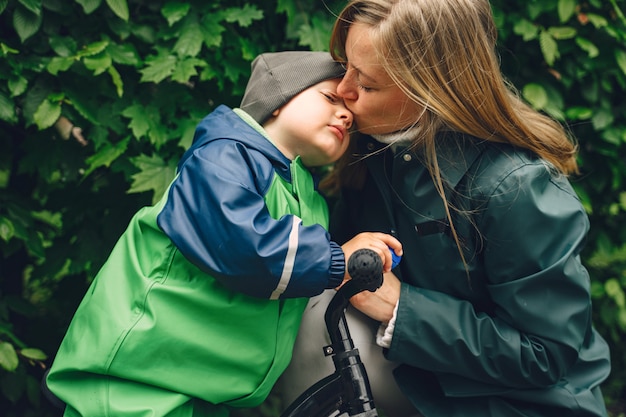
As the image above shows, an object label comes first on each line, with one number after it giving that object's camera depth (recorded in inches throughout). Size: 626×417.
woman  77.2
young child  69.2
